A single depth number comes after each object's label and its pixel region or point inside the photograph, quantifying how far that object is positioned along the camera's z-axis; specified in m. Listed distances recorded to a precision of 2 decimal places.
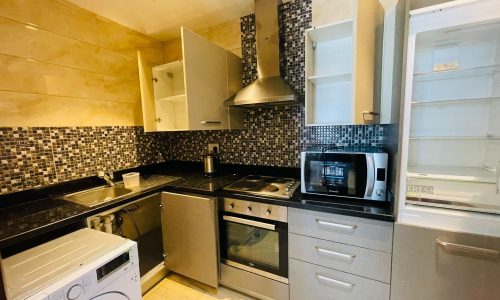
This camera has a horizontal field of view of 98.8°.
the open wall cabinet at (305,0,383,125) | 1.20
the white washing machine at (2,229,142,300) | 0.85
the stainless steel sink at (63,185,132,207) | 1.45
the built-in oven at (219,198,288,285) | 1.39
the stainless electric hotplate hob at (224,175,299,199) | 1.46
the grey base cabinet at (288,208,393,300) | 1.14
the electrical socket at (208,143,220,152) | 2.21
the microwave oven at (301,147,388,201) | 1.23
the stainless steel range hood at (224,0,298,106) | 1.63
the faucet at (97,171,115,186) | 1.78
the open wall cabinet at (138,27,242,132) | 1.59
